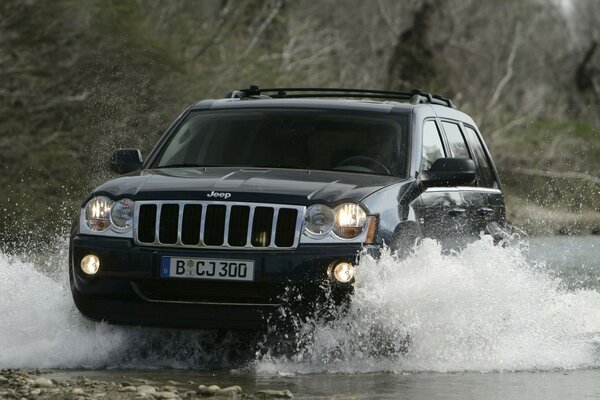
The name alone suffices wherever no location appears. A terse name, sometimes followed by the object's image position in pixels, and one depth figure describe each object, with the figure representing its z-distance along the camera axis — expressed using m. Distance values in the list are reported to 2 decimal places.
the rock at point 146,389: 14.29
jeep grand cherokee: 16.64
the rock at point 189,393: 14.44
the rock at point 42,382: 14.80
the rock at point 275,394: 14.31
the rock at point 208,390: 14.46
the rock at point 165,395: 14.00
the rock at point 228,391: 14.52
